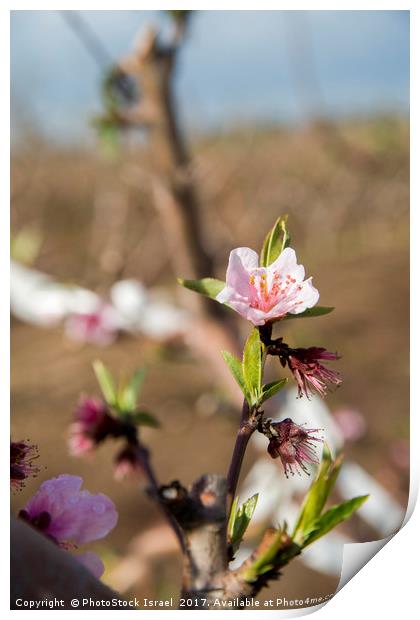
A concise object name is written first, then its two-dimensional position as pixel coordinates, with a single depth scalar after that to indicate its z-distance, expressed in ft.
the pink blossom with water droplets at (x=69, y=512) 0.87
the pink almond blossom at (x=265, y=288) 0.80
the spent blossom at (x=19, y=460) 0.94
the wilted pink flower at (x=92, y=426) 1.23
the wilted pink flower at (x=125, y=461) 1.25
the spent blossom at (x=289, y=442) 0.84
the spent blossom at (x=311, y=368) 0.86
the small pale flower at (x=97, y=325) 2.82
